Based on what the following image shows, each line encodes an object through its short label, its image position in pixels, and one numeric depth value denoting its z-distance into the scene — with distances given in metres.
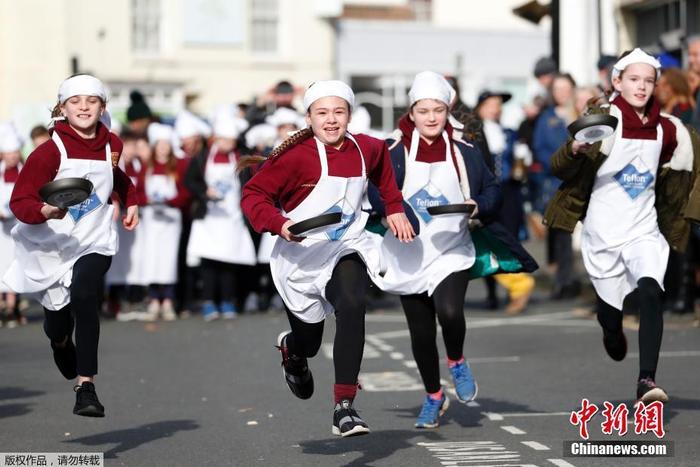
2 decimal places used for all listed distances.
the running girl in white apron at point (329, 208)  17.22
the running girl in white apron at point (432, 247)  19.34
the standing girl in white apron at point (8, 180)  34.56
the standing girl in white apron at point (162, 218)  36.03
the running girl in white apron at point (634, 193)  19.53
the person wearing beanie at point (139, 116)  39.56
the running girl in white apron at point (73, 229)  18.27
